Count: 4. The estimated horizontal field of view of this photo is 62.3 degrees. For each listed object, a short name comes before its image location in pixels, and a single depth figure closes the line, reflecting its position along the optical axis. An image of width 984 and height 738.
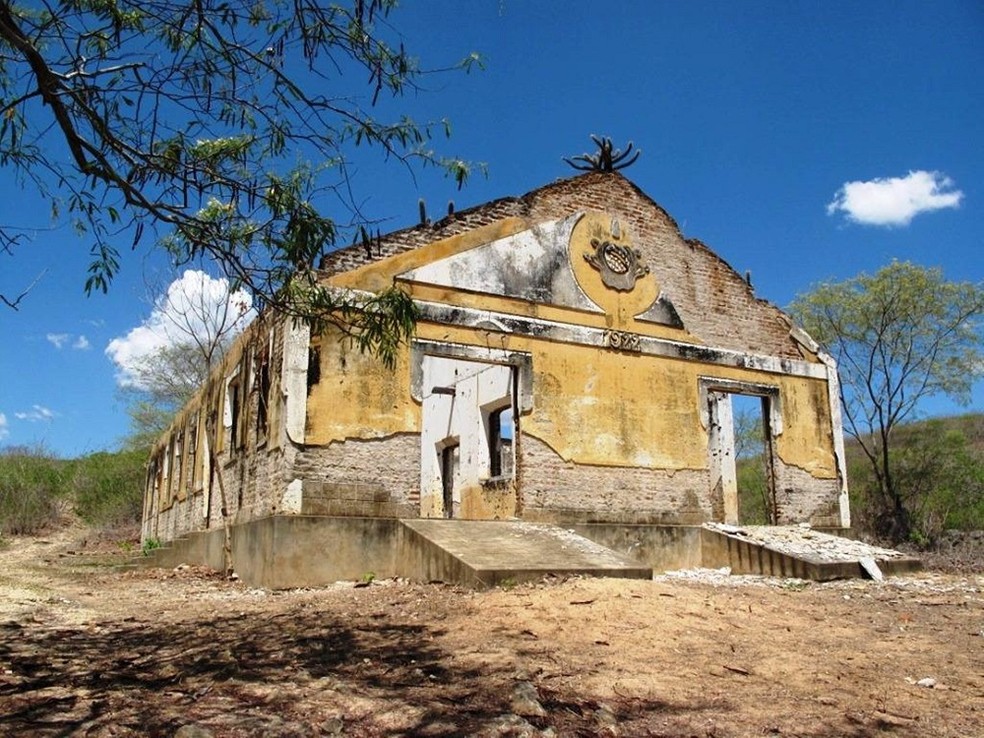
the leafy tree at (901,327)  20.47
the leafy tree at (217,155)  4.87
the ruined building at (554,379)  10.48
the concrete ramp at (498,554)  8.05
